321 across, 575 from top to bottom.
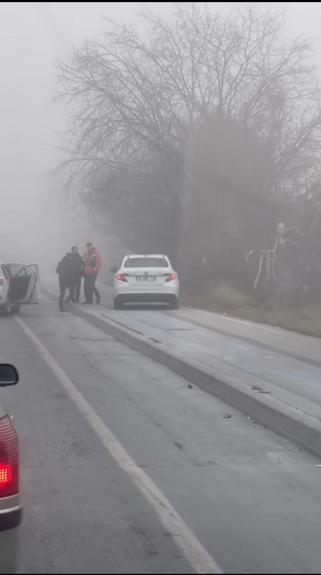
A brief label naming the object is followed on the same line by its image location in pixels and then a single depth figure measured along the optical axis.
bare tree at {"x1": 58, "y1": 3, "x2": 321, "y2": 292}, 34.38
